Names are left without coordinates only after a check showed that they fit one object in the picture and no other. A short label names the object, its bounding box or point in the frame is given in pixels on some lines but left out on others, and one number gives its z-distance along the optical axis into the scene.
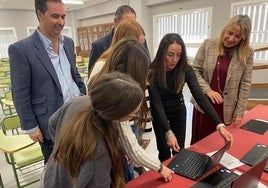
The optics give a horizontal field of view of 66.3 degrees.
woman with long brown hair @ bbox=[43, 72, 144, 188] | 0.71
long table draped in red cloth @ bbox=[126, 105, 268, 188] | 0.98
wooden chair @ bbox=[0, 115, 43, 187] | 1.71
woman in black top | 1.38
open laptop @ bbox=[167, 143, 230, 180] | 1.03
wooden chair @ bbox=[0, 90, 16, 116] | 3.27
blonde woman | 1.56
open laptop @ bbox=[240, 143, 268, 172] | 1.13
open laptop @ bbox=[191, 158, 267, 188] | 0.68
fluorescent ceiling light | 7.38
